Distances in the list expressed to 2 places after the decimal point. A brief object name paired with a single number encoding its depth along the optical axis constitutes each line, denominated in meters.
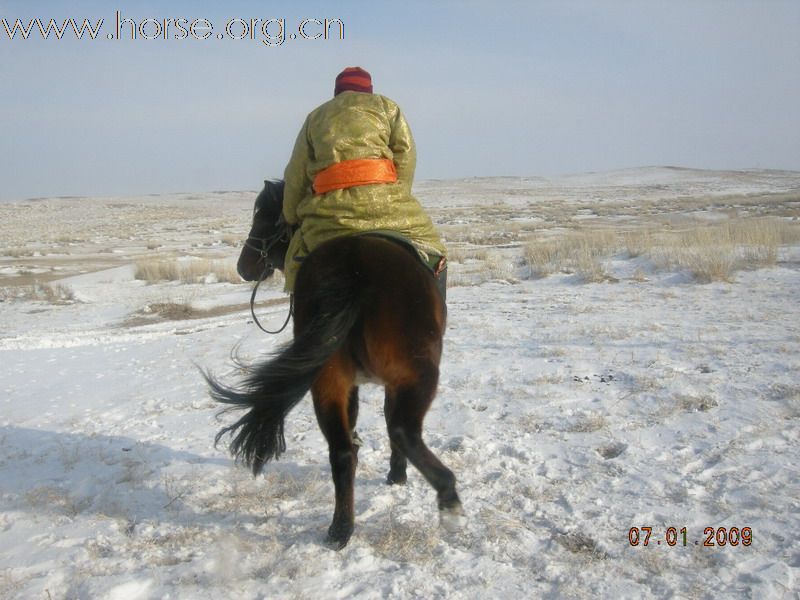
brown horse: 2.60
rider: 3.00
